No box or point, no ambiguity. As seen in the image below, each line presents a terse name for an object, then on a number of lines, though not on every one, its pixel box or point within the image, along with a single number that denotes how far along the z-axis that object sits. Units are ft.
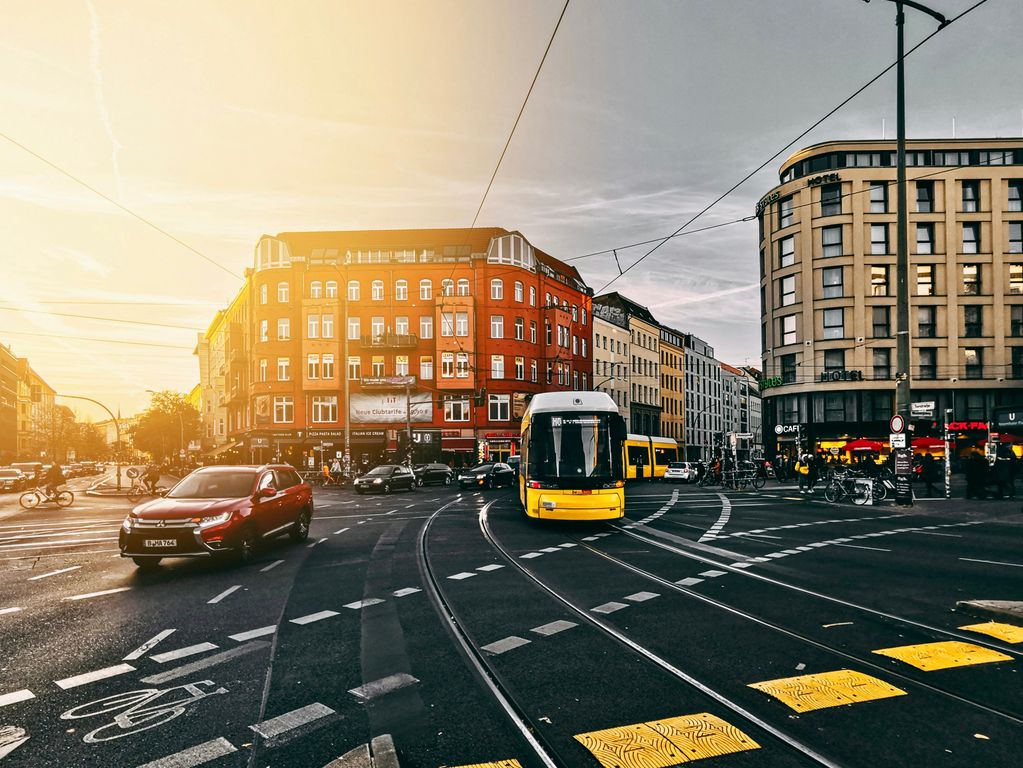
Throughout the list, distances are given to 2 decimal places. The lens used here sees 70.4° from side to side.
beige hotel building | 182.80
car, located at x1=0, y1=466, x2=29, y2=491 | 140.36
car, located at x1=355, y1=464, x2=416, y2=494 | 117.19
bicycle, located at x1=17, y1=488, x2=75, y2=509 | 95.70
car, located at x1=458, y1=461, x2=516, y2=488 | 128.67
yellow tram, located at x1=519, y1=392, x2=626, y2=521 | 54.65
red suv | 35.88
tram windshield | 55.16
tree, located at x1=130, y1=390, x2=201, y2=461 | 303.68
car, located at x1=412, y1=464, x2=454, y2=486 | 147.43
